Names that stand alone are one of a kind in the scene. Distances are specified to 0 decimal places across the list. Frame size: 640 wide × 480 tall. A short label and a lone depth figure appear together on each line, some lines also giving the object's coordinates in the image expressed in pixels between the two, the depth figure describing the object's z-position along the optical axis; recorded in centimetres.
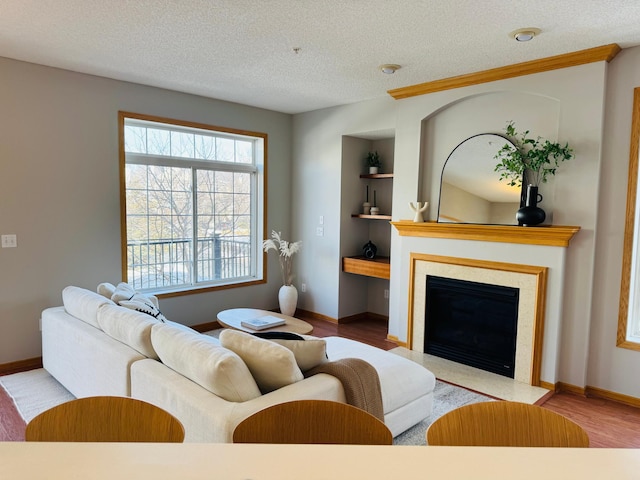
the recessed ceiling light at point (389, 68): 362
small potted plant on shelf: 535
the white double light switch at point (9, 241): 365
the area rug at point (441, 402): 266
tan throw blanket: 218
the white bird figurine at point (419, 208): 424
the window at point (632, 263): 313
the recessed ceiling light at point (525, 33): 285
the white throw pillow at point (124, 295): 323
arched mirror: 376
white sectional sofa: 190
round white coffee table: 367
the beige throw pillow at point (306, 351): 227
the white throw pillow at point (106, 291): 343
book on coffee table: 366
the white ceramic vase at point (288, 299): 538
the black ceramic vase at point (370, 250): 538
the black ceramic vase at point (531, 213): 345
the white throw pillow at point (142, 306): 309
